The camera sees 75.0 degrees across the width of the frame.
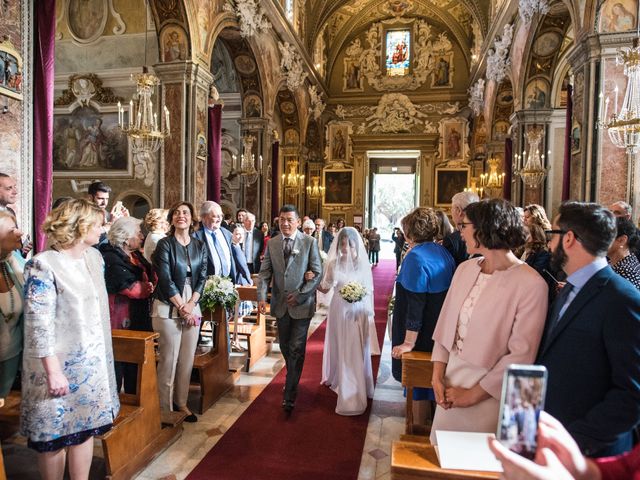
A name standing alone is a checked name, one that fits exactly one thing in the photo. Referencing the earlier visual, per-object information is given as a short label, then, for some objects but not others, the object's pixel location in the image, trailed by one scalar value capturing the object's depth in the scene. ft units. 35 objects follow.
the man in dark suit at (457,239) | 13.12
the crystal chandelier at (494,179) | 50.90
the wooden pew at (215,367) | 13.78
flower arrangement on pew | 14.56
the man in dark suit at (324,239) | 41.05
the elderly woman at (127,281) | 11.74
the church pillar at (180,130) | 28.14
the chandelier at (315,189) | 71.15
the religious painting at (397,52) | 71.31
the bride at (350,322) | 13.82
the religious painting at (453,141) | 68.18
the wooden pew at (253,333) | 17.94
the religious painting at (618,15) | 22.11
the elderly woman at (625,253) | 10.34
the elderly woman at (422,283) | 10.49
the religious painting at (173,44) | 28.07
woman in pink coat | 6.25
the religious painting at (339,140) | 72.28
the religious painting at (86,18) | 33.47
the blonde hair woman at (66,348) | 7.36
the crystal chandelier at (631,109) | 17.12
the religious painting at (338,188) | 71.87
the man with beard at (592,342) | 4.99
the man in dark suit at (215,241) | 16.83
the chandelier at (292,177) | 61.77
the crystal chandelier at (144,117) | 23.18
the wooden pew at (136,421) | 9.50
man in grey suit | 13.47
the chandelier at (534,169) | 32.65
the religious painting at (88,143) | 33.60
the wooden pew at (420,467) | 5.00
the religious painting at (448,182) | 68.03
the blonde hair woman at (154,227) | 15.55
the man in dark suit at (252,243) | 26.91
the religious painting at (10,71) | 14.70
